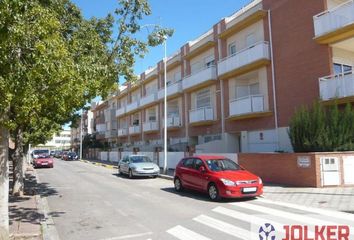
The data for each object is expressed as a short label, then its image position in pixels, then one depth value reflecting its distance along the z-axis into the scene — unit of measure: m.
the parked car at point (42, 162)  37.25
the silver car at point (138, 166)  23.15
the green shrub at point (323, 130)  16.19
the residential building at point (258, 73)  19.09
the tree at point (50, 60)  6.80
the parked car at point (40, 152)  40.52
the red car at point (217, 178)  12.86
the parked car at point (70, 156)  60.30
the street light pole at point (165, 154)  25.09
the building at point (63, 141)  142.32
